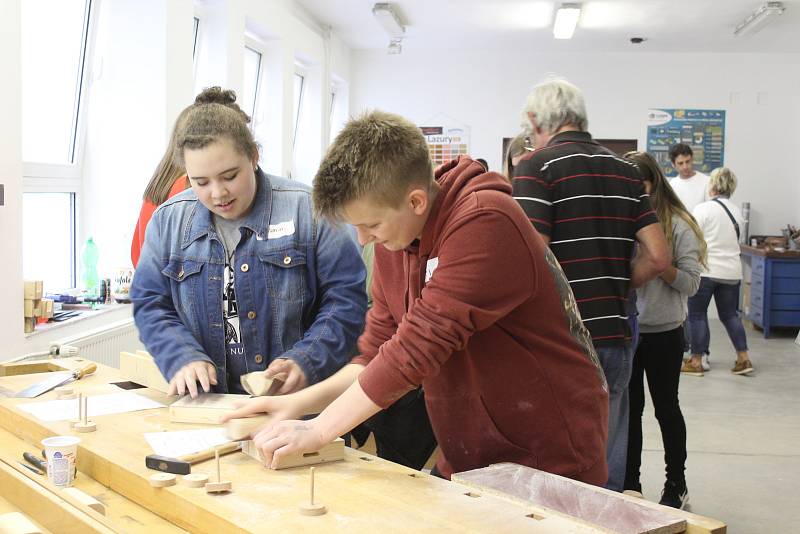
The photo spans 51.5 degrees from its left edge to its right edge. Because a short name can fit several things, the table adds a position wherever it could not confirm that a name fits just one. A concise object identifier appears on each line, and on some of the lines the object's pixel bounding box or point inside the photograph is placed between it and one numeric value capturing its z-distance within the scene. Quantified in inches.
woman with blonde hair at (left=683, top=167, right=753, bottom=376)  247.6
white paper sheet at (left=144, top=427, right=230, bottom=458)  63.9
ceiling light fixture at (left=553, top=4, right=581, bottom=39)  293.0
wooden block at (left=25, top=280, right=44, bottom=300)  137.2
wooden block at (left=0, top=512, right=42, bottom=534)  43.9
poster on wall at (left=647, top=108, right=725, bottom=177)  382.9
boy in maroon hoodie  56.0
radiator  147.3
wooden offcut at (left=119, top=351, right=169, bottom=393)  86.7
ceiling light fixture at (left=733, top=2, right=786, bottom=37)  285.0
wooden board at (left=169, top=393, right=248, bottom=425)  71.9
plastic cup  61.1
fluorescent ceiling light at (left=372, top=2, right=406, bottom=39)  298.7
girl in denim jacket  77.7
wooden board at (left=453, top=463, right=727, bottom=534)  50.4
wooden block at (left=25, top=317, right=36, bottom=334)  137.3
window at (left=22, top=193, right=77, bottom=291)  165.3
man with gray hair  107.0
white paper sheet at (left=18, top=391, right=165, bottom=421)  74.9
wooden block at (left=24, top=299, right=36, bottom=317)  136.6
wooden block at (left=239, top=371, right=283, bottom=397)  72.0
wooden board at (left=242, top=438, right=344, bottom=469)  61.9
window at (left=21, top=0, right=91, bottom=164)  164.7
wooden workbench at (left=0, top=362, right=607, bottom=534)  50.3
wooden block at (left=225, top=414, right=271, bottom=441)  65.1
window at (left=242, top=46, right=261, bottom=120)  283.6
